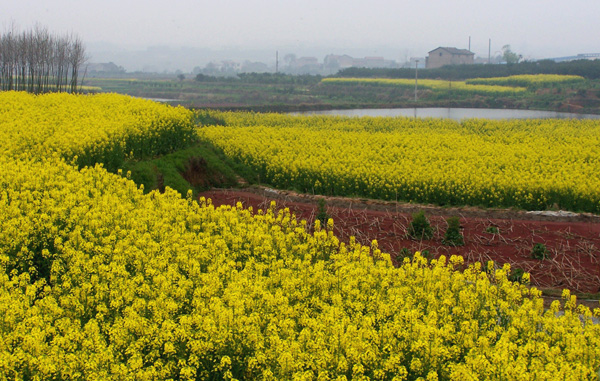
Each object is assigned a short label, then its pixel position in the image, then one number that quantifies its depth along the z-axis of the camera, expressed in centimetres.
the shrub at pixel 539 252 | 1217
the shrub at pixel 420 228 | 1332
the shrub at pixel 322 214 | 1400
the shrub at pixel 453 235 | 1295
